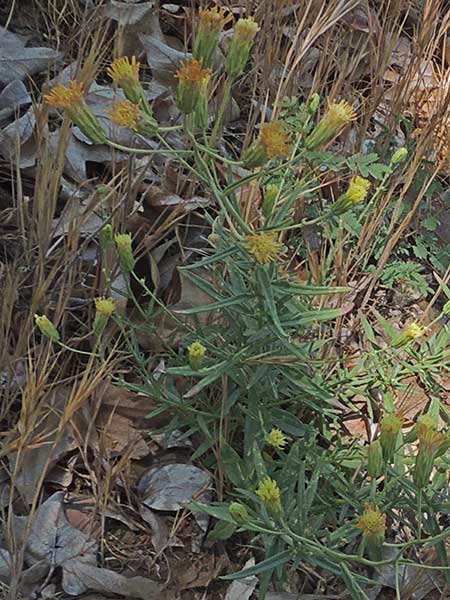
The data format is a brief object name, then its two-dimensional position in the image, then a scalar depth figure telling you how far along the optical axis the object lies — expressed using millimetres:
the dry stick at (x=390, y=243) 525
